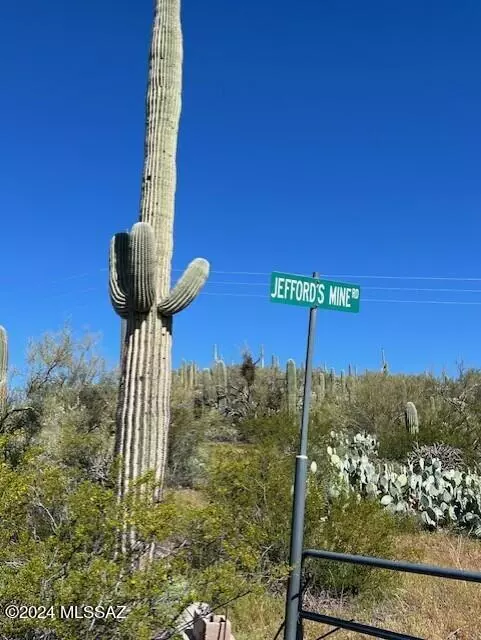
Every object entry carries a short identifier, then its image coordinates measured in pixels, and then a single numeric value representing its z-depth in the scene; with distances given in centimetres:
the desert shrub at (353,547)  660
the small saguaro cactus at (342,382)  2727
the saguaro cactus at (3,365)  1366
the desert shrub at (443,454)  1333
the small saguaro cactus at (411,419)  1529
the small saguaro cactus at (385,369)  2807
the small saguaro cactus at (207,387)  2750
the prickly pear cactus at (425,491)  952
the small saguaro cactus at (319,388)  2478
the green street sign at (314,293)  397
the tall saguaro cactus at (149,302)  691
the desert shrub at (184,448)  1487
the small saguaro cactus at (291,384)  2129
